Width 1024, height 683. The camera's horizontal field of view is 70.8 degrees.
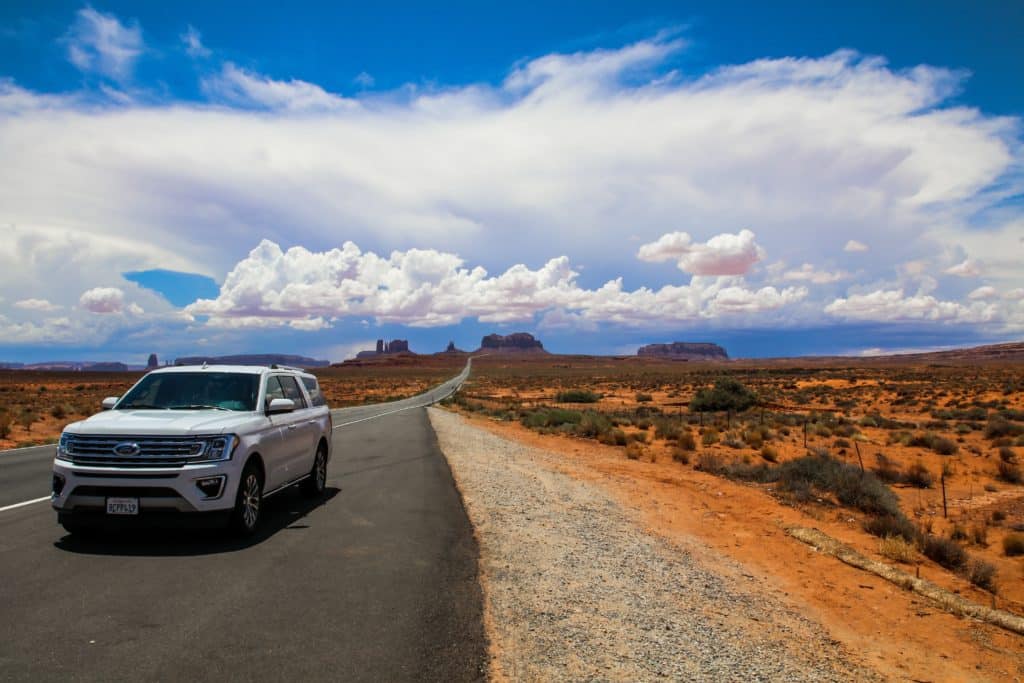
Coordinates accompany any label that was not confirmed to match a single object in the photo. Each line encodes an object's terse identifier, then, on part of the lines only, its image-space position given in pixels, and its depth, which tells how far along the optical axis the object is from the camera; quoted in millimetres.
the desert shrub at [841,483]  12828
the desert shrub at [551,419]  28719
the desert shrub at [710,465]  17328
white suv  7152
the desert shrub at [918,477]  16156
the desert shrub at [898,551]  9703
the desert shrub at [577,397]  46469
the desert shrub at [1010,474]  16484
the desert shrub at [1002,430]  24189
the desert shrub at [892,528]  10719
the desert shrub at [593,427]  25109
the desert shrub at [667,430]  24359
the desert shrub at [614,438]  22844
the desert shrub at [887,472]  16797
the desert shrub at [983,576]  8750
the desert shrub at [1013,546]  10359
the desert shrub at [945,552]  9492
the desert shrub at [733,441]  22045
